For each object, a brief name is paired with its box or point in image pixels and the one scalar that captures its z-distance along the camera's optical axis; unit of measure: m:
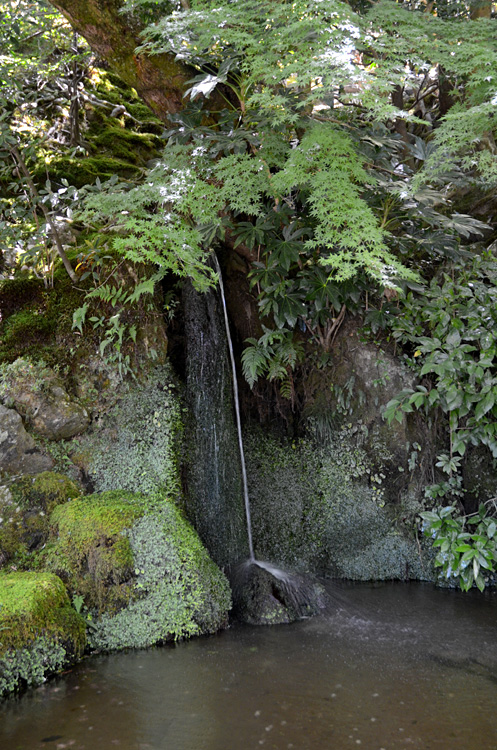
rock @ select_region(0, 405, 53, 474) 4.48
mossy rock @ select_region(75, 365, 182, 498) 4.51
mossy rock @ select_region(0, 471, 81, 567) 4.05
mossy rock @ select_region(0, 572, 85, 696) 3.22
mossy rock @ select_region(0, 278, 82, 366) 4.87
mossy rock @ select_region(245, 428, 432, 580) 5.19
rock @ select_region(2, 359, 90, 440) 4.62
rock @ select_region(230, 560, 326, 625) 4.16
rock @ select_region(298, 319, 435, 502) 5.17
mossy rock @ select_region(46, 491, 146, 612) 3.82
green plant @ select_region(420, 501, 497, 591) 4.34
